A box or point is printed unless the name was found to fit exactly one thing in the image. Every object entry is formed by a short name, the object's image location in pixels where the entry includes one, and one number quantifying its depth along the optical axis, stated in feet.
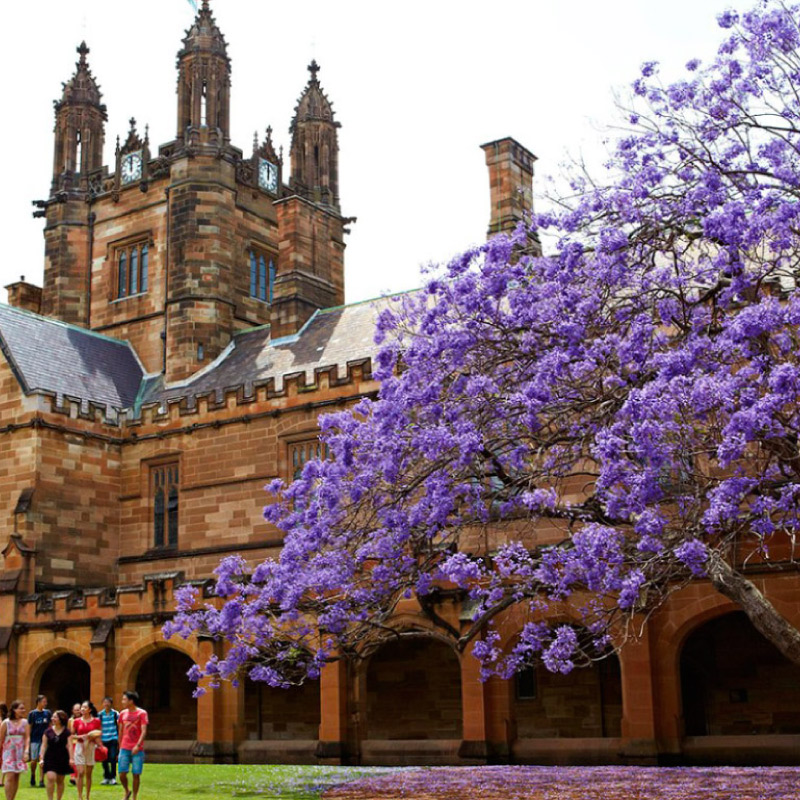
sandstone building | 67.56
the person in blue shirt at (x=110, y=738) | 59.88
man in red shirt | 44.60
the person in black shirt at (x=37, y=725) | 64.15
